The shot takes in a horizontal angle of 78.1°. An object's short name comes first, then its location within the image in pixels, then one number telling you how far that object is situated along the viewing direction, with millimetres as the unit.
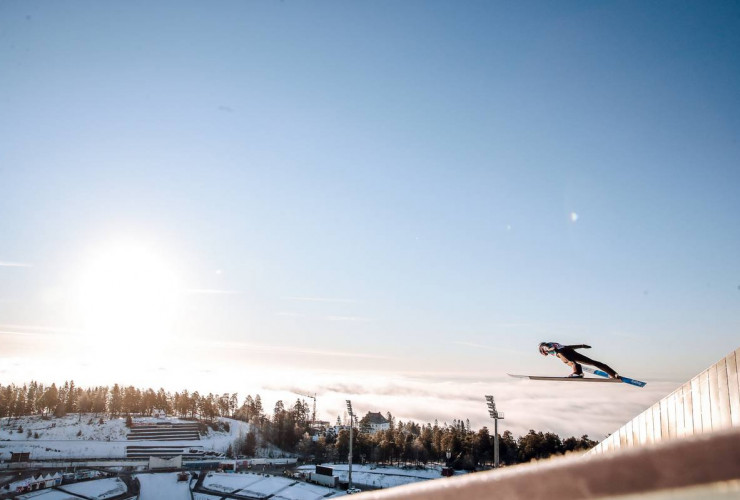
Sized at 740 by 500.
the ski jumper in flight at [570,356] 12367
